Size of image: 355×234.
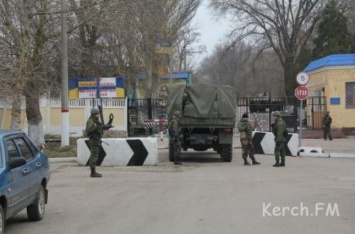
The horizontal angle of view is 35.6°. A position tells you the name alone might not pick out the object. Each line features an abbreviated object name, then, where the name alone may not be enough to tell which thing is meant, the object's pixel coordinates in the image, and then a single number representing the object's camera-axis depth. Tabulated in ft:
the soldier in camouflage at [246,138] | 58.99
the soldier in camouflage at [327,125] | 98.07
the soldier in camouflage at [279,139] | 56.59
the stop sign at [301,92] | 73.00
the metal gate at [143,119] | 101.19
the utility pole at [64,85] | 67.31
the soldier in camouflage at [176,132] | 58.13
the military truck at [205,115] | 60.90
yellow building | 108.78
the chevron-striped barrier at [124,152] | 57.36
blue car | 23.71
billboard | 77.71
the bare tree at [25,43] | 61.31
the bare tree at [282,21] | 175.01
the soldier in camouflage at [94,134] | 46.55
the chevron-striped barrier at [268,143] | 70.13
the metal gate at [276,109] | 106.11
